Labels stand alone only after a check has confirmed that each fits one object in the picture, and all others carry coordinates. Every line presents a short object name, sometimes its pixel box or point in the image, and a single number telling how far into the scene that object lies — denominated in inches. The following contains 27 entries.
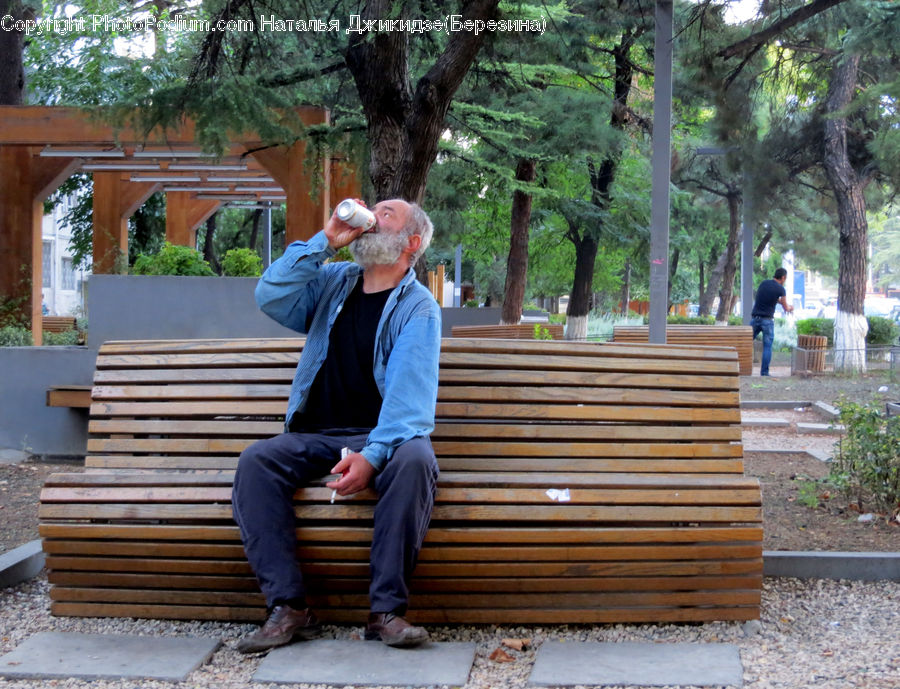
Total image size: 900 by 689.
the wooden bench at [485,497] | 150.5
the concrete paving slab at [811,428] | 440.1
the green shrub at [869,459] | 227.0
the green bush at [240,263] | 458.9
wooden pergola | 441.4
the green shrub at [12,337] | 444.5
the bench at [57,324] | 948.8
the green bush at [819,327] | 1118.4
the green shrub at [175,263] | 407.8
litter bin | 760.3
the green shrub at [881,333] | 1061.8
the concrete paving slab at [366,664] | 135.6
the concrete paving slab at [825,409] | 495.1
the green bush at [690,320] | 987.5
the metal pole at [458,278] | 1251.2
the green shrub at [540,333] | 688.4
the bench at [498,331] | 683.4
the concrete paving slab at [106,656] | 138.9
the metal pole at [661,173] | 374.0
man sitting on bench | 144.6
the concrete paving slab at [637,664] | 134.3
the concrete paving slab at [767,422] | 469.1
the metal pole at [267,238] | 1070.4
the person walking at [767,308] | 743.1
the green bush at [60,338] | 578.2
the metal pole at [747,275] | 1000.9
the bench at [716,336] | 719.1
